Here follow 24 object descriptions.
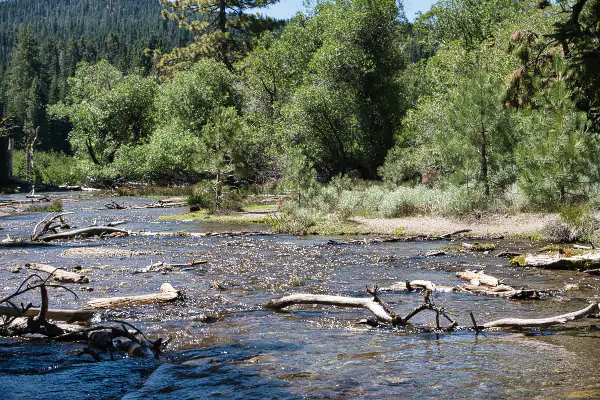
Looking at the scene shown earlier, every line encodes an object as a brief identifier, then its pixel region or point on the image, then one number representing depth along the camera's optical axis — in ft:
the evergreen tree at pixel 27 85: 345.92
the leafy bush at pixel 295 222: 73.10
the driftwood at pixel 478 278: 36.94
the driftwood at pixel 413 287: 35.58
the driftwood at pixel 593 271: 40.98
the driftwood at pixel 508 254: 50.29
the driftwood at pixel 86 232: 64.18
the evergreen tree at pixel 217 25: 206.90
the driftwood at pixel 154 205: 109.15
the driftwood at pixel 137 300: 31.78
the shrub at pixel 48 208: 100.27
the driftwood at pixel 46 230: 62.39
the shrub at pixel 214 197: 99.66
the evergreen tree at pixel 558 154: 66.08
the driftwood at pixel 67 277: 39.47
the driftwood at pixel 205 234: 70.19
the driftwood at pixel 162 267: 45.06
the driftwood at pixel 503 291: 33.76
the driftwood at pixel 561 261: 42.96
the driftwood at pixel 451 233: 65.26
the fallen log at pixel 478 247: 55.01
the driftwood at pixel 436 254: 51.96
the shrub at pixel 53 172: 189.40
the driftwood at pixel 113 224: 76.25
